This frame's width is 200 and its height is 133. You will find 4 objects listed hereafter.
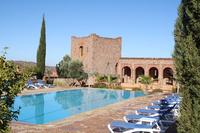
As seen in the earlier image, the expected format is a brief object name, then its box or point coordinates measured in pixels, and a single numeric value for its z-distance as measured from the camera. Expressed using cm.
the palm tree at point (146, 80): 2197
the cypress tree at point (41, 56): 2325
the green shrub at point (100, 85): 2270
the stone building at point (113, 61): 2566
